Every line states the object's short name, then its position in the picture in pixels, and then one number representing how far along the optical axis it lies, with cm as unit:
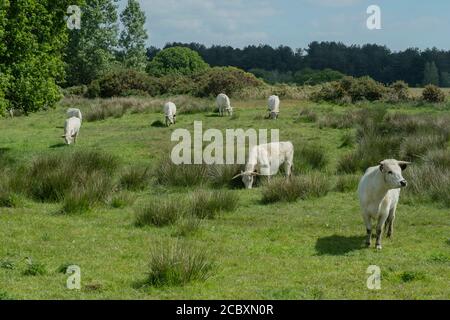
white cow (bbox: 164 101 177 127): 2895
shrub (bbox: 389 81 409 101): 4178
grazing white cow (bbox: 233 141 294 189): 1695
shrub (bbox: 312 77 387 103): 4266
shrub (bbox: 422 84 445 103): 4131
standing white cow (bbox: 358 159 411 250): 1016
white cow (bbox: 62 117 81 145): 2411
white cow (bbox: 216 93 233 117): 3272
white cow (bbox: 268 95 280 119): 3020
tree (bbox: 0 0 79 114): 2083
